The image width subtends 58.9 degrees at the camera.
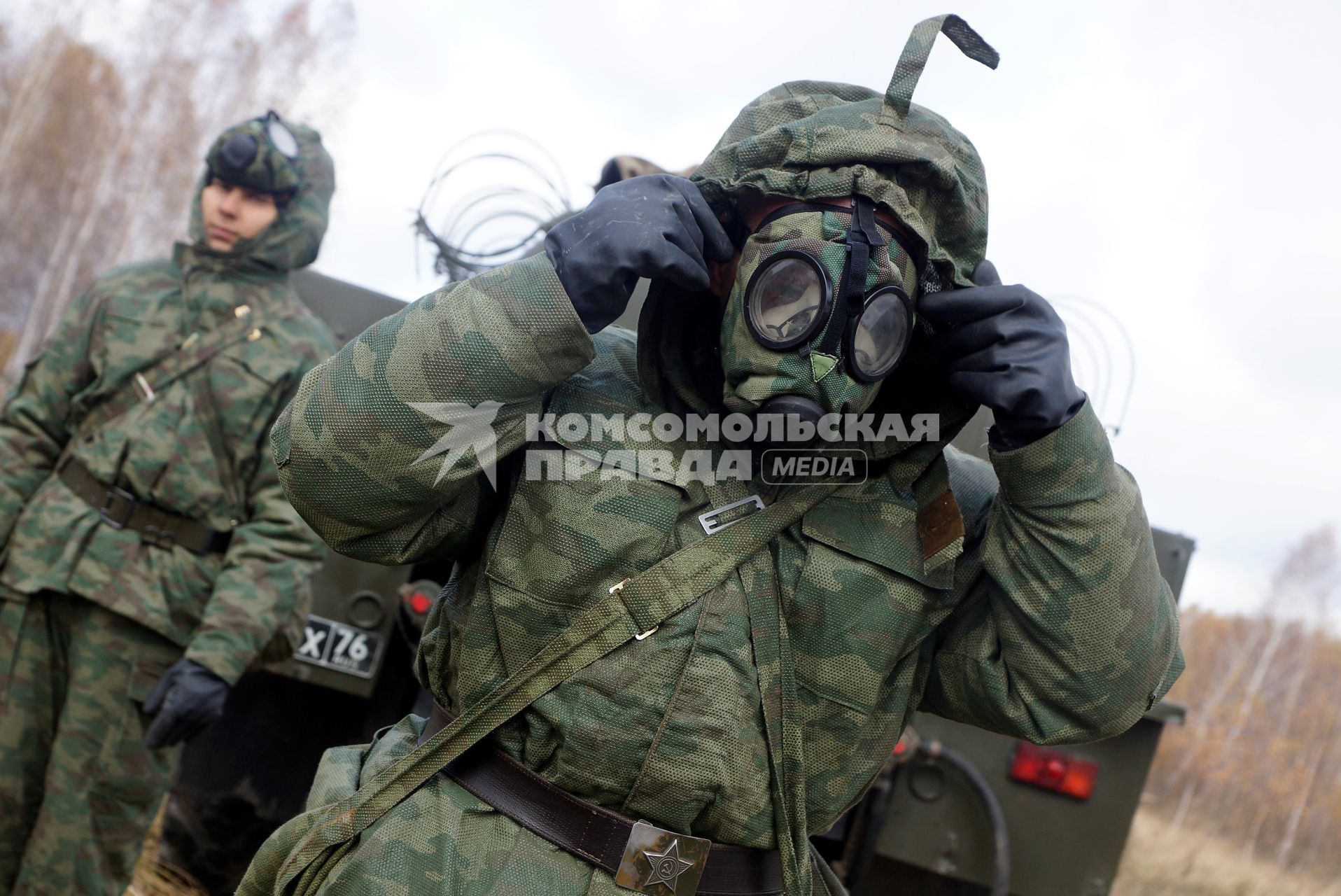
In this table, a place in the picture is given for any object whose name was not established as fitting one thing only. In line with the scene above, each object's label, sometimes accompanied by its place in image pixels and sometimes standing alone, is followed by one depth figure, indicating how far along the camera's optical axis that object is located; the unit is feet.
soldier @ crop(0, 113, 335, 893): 10.00
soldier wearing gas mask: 5.35
